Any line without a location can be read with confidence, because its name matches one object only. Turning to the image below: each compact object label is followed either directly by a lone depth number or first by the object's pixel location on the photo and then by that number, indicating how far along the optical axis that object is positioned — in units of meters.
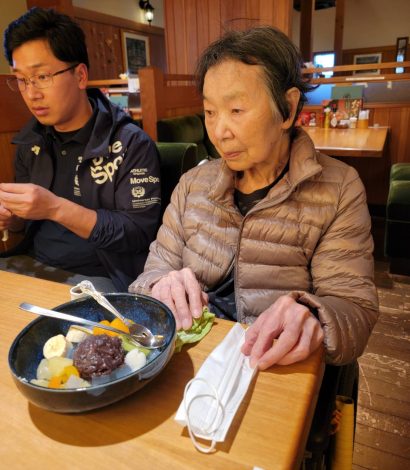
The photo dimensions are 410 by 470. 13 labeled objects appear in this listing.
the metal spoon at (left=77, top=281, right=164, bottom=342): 0.79
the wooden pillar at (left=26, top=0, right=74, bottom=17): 5.26
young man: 1.50
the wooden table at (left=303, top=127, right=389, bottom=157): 2.99
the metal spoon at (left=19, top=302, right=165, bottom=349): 0.75
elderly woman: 0.97
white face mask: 0.60
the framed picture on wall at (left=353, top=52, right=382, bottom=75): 10.58
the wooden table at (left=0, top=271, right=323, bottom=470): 0.57
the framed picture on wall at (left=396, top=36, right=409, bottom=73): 10.05
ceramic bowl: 0.60
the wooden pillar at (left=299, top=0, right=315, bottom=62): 6.81
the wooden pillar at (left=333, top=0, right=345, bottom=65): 7.88
